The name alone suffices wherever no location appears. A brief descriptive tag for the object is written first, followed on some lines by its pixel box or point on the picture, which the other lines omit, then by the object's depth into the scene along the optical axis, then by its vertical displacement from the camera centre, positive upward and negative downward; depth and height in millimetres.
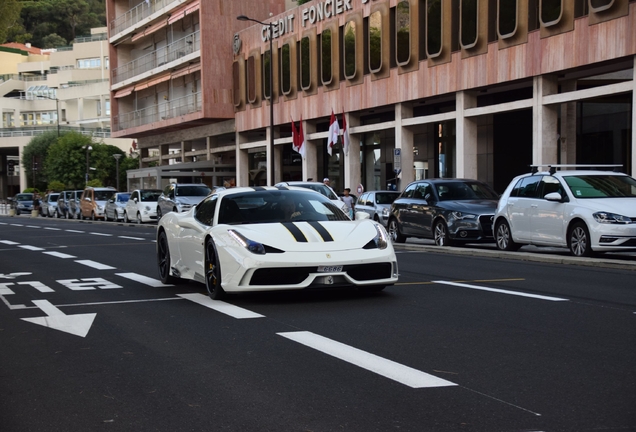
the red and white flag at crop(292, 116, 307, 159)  49625 +1518
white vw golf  16672 -810
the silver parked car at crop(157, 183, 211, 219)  39594 -952
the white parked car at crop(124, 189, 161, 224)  44500 -1472
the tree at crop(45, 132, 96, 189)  97000 +1549
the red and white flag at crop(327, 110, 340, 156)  44812 +1770
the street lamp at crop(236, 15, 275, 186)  45344 +1039
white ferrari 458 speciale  10273 -794
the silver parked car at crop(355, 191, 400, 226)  30734 -1078
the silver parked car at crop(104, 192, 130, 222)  48344 -1608
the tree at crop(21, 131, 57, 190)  103188 +2454
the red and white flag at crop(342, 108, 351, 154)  45156 +1537
